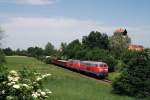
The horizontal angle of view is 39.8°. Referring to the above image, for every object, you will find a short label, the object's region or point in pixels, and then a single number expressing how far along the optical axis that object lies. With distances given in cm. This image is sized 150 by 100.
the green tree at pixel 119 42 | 5567
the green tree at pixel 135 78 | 1768
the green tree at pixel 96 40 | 6463
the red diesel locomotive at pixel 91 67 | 2825
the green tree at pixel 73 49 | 5361
